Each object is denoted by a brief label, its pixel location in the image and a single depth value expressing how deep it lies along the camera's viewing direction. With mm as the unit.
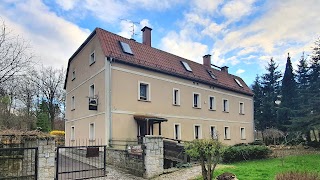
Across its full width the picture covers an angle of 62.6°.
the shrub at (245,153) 14745
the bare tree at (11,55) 13883
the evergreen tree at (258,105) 36594
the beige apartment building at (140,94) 16516
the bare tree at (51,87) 36250
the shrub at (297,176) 6289
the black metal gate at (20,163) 8230
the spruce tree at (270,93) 35781
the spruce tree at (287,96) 32959
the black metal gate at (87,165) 10328
